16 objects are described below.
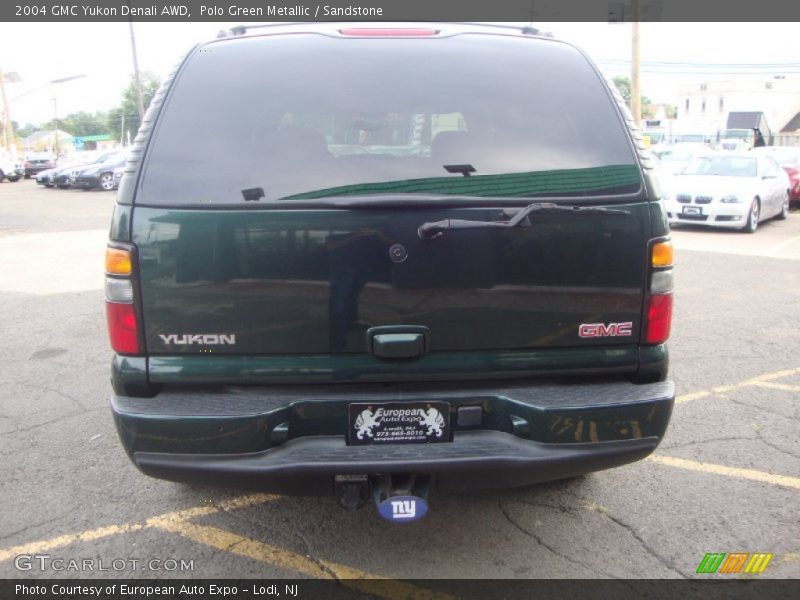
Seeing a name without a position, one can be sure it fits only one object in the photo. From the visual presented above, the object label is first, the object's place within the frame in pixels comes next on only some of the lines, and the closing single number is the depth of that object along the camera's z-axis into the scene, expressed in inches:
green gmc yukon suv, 98.9
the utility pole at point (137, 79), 1439.6
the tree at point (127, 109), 2323.5
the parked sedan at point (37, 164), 1485.0
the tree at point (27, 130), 4768.7
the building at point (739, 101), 1940.2
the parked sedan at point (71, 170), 1082.7
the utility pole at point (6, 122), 1935.9
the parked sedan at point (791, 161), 698.8
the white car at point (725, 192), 514.0
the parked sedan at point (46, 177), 1152.2
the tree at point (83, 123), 4284.0
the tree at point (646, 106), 3601.1
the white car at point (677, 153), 762.2
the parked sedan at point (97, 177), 1076.5
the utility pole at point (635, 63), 875.4
